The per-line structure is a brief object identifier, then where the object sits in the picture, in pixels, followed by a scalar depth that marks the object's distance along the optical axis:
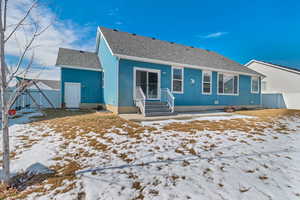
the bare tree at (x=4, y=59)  2.23
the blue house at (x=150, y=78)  8.18
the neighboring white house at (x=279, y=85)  13.63
